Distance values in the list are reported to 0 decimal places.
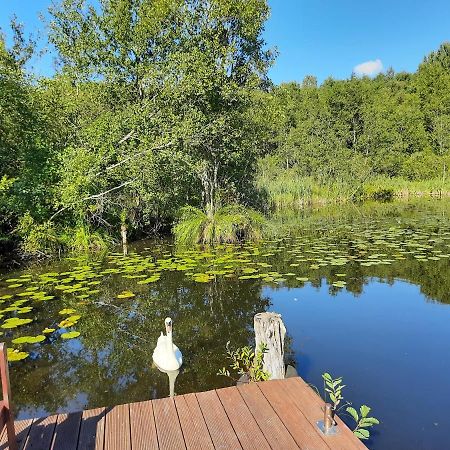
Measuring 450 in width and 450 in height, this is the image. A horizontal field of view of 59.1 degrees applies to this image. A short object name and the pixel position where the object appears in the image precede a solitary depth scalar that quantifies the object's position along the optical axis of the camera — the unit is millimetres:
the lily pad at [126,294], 6343
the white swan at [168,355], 3708
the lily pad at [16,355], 4277
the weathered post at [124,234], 11133
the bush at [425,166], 26812
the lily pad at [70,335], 4879
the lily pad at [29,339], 4719
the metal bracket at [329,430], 2297
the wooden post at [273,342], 3266
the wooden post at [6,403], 1792
